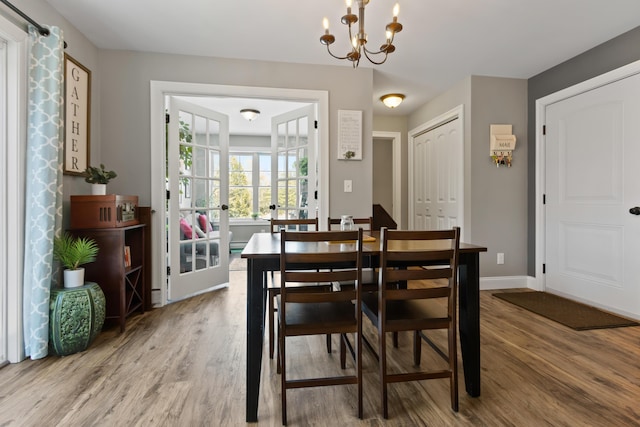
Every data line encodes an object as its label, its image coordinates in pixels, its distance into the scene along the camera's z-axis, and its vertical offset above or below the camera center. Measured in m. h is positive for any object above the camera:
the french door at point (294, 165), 3.46 +0.52
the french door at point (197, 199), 3.17 +0.12
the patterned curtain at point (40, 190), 1.97 +0.13
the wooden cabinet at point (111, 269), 2.43 -0.44
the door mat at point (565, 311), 2.60 -0.89
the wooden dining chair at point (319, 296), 1.38 -0.37
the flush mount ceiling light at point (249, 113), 4.85 +1.50
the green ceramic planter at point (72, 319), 2.03 -0.69
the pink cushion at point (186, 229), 3.28 -0.18
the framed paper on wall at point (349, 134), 3.35 +0.80
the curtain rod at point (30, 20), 1.87 +1.17
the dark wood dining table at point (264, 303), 1.44 -0.45
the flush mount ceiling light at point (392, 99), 4.25 +1.50
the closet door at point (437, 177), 4.01 +0.48
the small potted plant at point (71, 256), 2.12 -0.30
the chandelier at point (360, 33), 1.77 +1.04
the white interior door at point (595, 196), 2.76 +0.15
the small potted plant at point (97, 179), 2.53 +0.26
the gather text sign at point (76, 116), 2.49 +0.78
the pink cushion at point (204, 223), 3.50 -0.13
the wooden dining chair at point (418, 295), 1.44 -0.38
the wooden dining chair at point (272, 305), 2.03 -0.62
